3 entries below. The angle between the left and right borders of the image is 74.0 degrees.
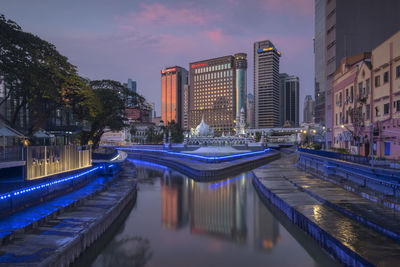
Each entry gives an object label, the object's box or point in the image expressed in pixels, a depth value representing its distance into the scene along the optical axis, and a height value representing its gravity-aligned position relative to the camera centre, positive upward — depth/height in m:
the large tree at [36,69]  18.45 +5.22
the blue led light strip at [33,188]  14.14 -3.27
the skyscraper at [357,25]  68.44 +30.11
